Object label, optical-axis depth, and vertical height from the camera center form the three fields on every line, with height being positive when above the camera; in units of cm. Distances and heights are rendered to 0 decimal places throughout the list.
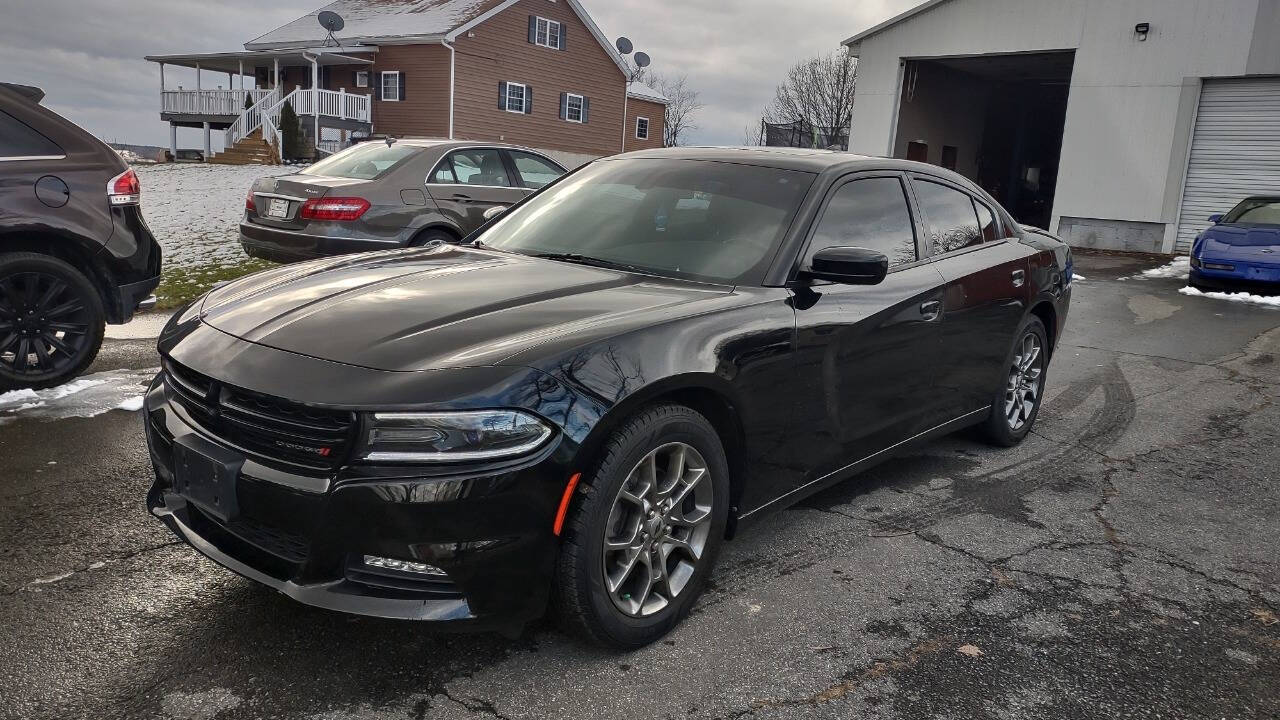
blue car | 1297 -58
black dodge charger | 243 -66
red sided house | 3139 +292
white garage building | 1816 +230
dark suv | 530 -64
